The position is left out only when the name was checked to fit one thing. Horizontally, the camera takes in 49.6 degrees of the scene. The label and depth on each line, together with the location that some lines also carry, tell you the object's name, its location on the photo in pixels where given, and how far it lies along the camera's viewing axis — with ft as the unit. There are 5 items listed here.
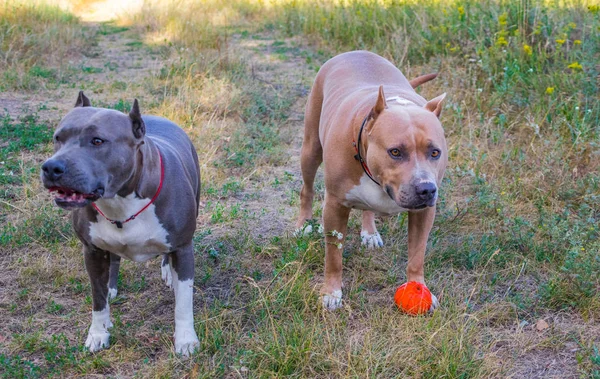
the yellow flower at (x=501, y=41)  20.36
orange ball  11.82
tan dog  10.81
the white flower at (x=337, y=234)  12.45
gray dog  9.37
